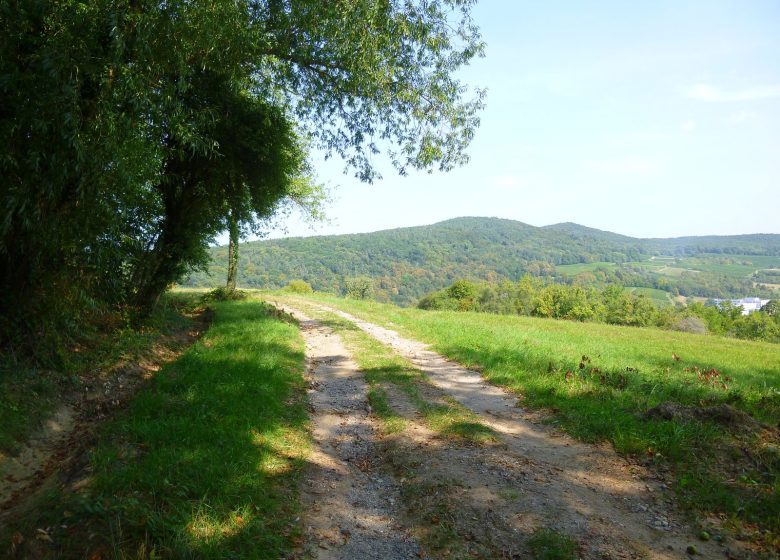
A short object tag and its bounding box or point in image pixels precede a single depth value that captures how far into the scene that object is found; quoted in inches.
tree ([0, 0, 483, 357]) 281.6
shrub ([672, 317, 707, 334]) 2257.6
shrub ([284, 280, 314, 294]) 1687.6
